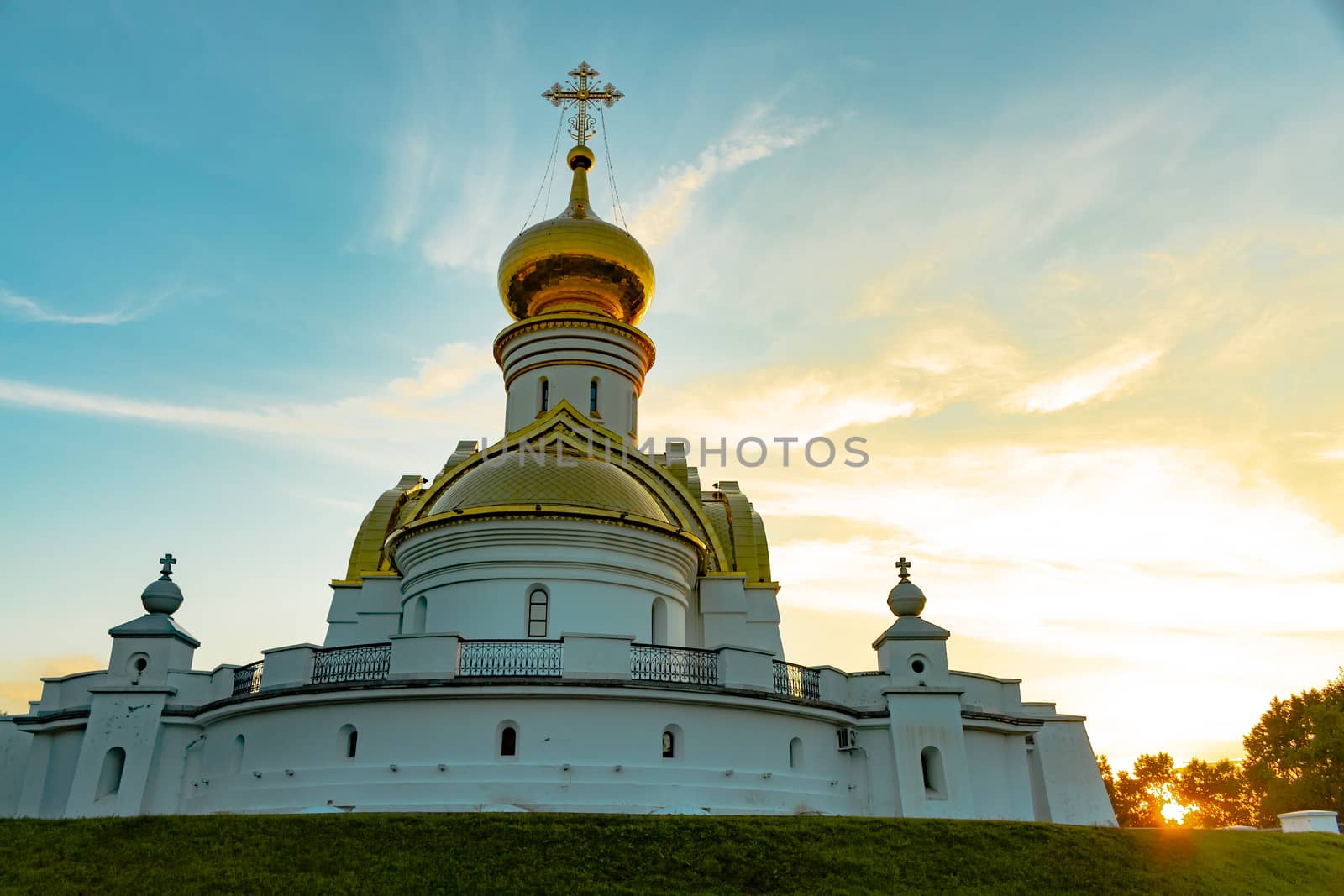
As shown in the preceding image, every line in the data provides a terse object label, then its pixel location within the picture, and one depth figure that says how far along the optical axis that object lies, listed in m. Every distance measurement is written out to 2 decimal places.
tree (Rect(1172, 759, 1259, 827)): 40.88
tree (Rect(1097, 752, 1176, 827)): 42.75
